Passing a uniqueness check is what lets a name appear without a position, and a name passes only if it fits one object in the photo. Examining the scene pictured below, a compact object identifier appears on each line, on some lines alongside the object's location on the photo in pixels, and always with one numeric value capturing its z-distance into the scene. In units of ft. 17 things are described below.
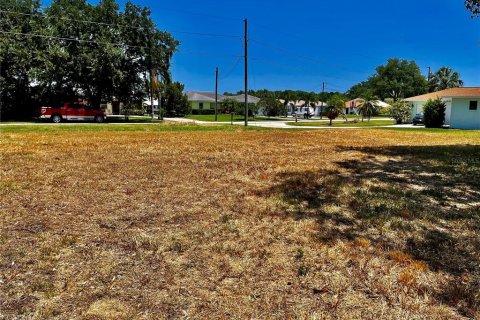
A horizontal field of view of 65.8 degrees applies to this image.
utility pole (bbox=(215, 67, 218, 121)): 174.88
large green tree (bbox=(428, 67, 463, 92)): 266.36
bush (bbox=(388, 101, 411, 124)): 132.82
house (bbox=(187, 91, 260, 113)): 242.17
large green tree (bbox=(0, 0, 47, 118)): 94.07
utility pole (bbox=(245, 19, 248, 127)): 97.86
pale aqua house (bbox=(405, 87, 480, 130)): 99.60
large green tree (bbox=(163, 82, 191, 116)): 178.09
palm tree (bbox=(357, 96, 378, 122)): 164.55
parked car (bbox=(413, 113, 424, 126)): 115.58
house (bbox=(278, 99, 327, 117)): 297.39
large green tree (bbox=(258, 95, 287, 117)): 215.24
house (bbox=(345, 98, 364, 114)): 283.28
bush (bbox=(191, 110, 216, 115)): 229.45
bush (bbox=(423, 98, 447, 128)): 101.19
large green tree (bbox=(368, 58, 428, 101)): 307.17
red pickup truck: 92.53
